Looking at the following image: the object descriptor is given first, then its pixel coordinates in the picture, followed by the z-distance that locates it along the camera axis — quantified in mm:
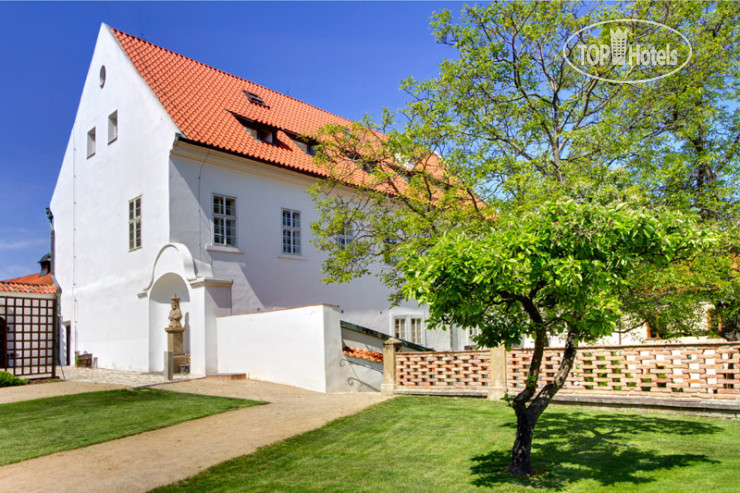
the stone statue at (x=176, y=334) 17078
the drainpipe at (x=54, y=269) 23828
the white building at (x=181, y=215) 17750
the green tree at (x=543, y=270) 5590
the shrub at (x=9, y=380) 15613
